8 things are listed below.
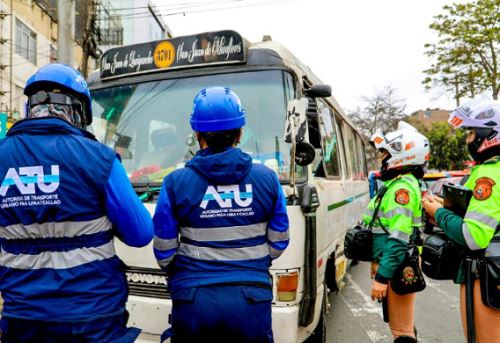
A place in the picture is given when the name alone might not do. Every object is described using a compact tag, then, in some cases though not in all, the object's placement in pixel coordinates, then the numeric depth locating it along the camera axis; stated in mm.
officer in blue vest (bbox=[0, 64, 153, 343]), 1725
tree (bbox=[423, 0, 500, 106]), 23203
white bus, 2938
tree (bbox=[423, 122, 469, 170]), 32562
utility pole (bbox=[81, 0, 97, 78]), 15102
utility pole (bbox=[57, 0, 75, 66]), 8570
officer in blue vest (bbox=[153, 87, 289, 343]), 2010
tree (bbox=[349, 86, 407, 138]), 48875
